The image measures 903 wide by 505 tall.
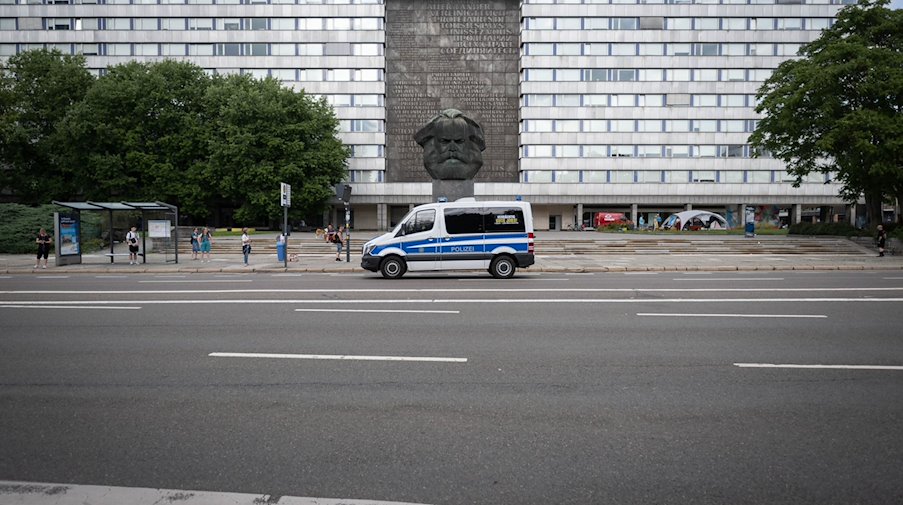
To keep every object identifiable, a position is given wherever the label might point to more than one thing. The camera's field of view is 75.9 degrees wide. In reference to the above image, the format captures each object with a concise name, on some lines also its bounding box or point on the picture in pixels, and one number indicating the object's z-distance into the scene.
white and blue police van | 17.12
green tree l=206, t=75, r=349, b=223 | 42.69
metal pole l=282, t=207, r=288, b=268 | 21.26
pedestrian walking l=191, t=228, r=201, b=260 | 27.00
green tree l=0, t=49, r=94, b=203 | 45.44
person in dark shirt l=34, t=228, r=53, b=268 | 22.31
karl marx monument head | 30.34
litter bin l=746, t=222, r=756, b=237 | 34.19
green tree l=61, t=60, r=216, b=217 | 43.28
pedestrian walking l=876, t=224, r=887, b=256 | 26.21
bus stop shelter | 22.52
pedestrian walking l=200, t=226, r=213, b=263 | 26.92
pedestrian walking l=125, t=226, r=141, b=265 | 23.56
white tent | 50.47
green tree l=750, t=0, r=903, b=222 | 28.67
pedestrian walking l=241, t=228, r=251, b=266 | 23.28
